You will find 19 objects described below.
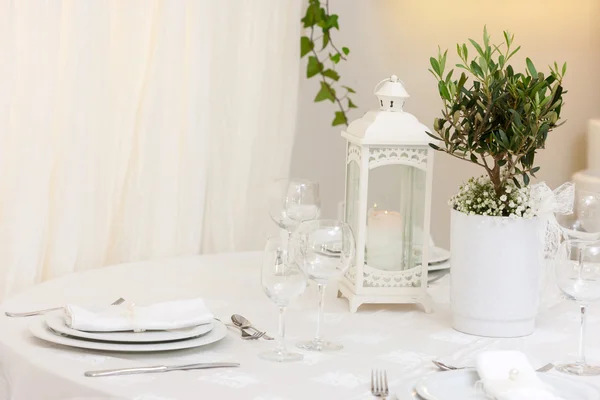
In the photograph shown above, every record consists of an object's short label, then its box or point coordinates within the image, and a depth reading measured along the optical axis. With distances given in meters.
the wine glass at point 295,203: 2.65
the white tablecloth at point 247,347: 2.16
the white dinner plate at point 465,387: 2.13
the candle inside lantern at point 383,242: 2.62
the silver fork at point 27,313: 2.44
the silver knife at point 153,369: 2.18
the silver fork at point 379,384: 2.16
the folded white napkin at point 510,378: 2.09
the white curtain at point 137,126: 3.16
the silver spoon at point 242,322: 2.43
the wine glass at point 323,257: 2.37
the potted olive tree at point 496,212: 2.44
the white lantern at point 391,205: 2.60
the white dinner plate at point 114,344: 2.26
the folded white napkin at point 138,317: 2.30
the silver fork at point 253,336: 2.39
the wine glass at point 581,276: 2.32
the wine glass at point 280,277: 2.29
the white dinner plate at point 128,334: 2.28
